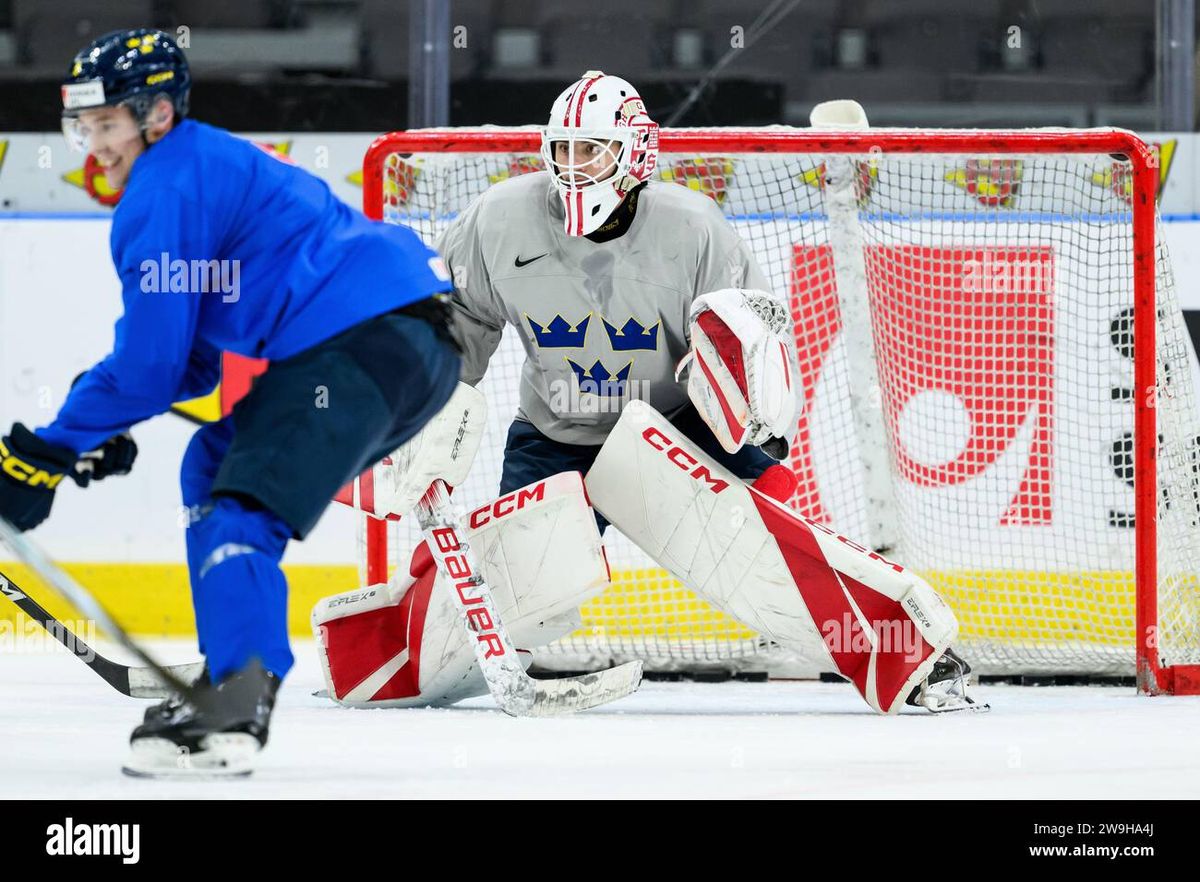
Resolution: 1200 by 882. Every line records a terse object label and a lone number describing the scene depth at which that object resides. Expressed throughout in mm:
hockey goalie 5738
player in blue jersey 3971
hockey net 7172
